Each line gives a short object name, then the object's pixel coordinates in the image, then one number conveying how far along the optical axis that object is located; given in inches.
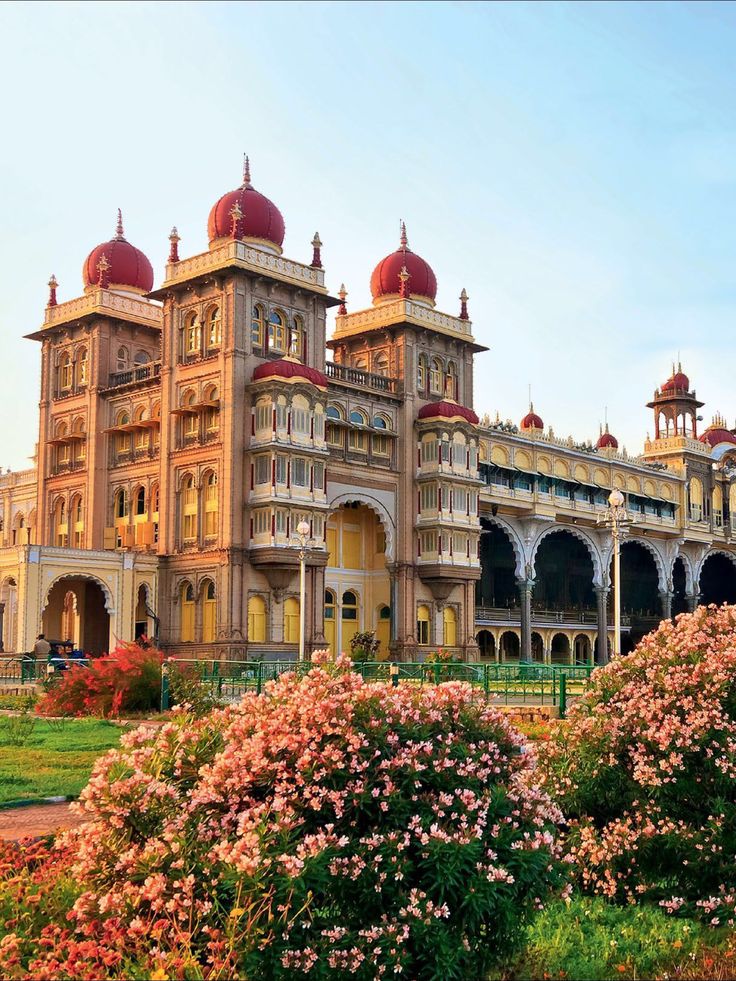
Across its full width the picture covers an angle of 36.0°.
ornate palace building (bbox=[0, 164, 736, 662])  1712.6
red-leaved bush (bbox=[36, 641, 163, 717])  980.6
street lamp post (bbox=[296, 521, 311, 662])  1327.5
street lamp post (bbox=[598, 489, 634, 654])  1151.9
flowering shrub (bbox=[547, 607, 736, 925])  382.6
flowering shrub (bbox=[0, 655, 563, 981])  252.7
